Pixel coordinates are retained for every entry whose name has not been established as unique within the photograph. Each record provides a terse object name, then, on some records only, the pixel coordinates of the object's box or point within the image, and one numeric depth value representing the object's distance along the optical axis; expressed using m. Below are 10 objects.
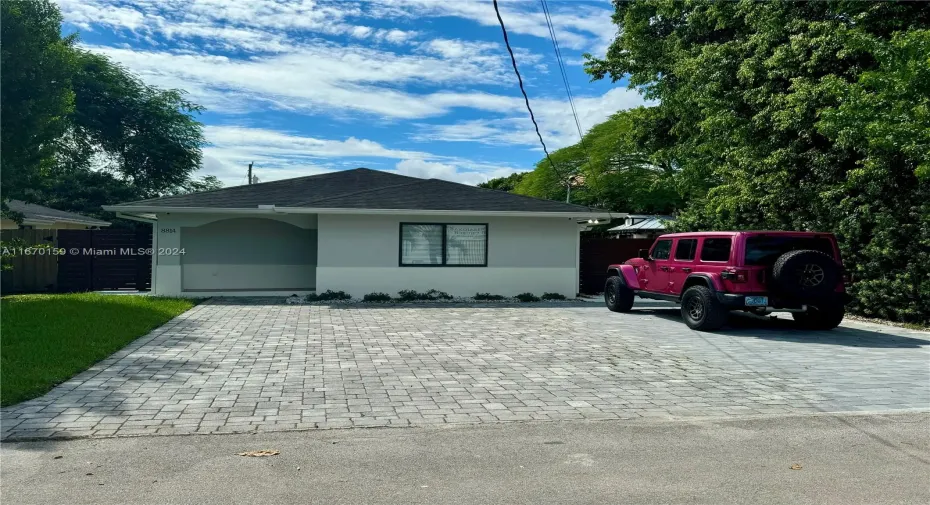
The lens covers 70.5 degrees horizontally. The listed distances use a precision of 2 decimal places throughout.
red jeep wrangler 10.84
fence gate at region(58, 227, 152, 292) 18.83
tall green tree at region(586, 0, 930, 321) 12.19
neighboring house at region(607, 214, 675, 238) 30.38
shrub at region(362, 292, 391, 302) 17.20
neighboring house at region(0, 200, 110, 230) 21.70
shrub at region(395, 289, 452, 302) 17.38
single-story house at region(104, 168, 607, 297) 17.23
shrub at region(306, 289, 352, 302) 17.09
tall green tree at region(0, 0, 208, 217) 35.16
